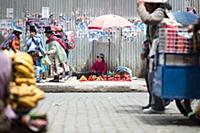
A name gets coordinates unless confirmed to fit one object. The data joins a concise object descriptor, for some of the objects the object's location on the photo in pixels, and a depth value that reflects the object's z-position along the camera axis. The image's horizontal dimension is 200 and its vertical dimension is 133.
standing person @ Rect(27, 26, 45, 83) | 16.70
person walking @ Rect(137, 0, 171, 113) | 8.94
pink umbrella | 17.80
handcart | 7.99
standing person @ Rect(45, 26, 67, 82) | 17.08
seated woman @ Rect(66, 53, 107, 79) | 18.69
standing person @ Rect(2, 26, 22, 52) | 13.33
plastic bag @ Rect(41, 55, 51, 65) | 17.70
